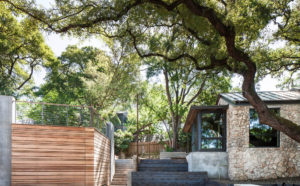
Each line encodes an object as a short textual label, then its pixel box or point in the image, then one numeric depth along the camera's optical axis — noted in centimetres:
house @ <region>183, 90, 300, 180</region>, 1114
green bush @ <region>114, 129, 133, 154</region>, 2247
